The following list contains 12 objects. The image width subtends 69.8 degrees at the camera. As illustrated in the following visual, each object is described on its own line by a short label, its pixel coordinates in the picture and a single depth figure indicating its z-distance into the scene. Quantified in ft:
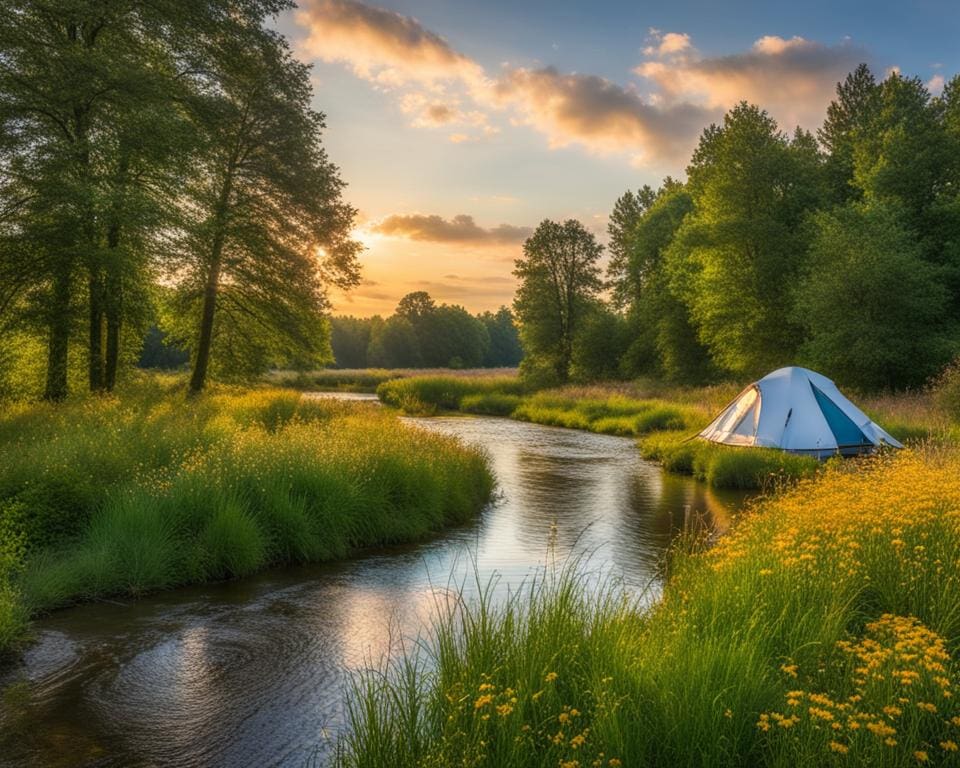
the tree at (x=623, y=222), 208.03
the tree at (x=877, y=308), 89.45
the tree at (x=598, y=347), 152.25
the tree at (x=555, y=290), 151.74
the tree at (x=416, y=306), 346.74
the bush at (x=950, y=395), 66.95
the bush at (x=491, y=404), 130.00
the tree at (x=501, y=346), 419.13
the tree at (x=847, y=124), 132.05
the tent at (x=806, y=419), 55.01
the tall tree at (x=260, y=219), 67.36
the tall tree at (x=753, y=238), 117.19
